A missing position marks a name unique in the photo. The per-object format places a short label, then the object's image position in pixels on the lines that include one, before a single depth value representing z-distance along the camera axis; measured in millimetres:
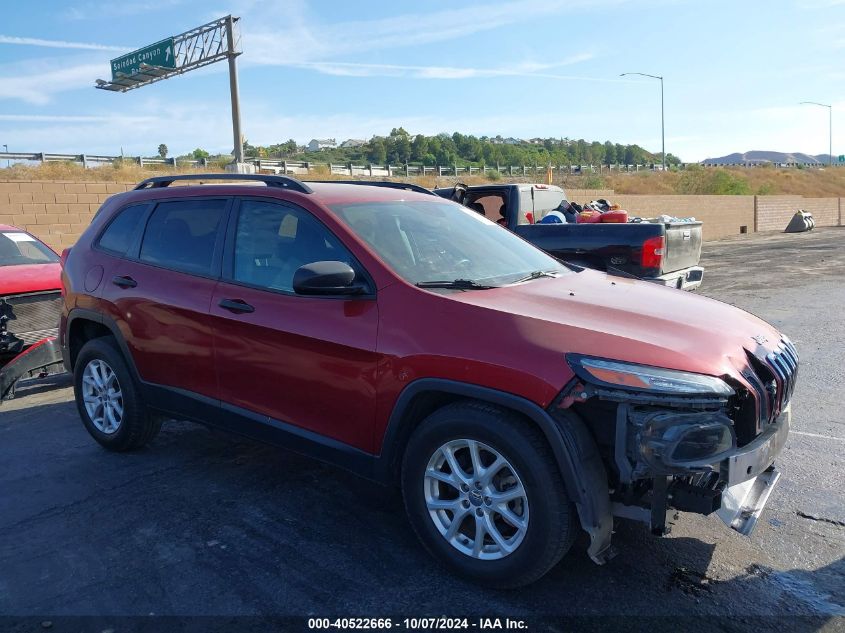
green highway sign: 29078
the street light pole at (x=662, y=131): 51969
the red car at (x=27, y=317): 6395
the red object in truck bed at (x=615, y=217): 9281
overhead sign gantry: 26172
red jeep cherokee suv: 2904
